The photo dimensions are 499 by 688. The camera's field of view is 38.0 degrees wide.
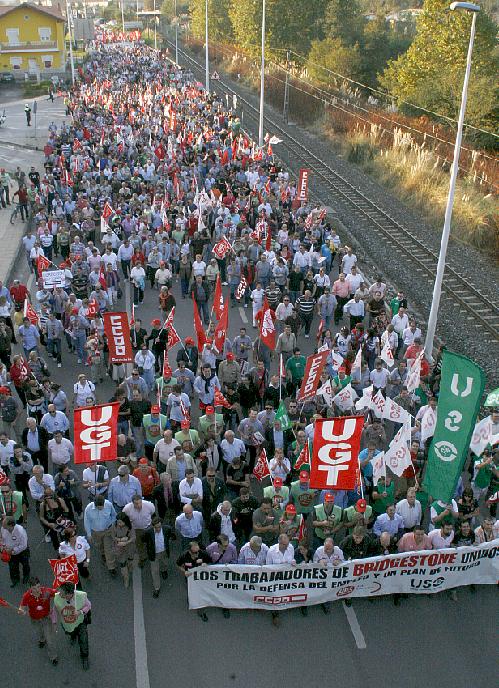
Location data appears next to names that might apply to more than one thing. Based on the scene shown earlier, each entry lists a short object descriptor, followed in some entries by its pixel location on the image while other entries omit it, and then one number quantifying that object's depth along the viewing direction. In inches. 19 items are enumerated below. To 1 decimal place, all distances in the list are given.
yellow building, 2886.3
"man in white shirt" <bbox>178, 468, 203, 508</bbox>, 390.9
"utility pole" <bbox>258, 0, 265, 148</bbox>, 1305.4
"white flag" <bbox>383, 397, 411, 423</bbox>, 454.6
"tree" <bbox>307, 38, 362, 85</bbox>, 2034.9
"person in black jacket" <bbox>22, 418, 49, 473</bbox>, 429.7
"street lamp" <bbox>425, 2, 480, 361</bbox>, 565.9
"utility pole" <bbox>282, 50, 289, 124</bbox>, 1863.9
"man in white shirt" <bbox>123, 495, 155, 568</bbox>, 372.2
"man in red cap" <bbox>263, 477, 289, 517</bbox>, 385.4
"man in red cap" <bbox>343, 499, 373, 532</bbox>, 378.6
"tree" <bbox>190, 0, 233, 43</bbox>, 3203.7
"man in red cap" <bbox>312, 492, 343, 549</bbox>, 377.7
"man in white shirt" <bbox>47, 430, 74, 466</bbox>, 421.1
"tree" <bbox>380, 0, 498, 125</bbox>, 1317.7
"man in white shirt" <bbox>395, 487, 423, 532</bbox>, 383.6
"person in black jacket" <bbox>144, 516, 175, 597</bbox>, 367.6
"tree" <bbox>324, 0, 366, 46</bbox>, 2203.5
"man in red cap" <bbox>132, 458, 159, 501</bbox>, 402.9
